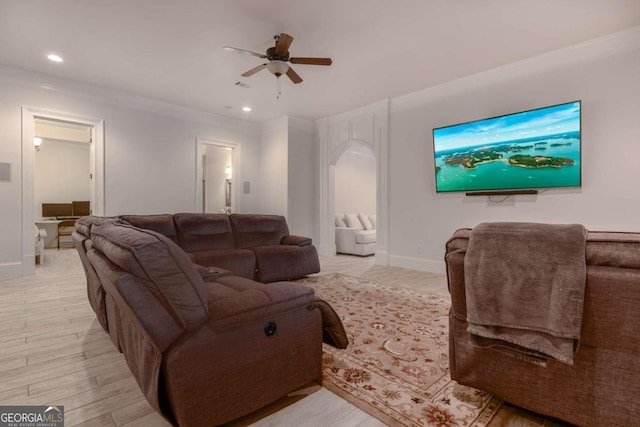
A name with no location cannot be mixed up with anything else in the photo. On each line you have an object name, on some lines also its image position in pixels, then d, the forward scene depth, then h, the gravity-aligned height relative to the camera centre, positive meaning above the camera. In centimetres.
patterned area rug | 147 -97
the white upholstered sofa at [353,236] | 638 -59
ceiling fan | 312 +156
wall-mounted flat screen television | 346 +71
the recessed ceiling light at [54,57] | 379 +189
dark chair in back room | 756 -61
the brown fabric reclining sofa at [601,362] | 111 -58
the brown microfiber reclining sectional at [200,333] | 119 -55
